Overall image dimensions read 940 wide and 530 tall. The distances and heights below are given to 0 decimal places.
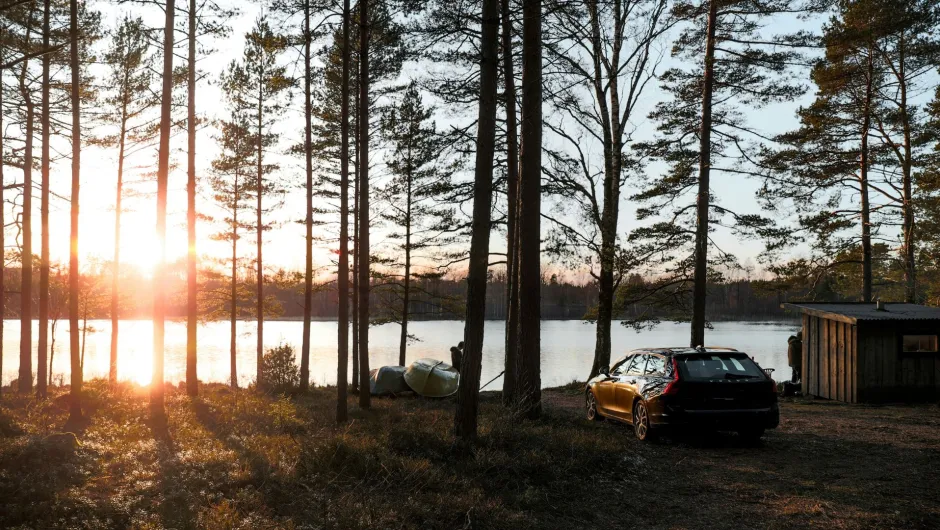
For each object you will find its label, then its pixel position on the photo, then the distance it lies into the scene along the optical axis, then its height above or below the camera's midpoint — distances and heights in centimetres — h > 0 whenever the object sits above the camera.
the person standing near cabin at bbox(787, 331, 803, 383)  1908 -210
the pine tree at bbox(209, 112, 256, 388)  2406 +376
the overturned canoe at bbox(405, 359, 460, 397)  1795 -281
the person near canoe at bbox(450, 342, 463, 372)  2055 -244
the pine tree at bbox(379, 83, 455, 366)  2362 +301
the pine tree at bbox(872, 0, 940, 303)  1711 +566
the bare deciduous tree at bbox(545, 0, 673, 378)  1316 +336
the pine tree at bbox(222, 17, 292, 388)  2333 +645
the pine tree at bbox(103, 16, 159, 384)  2225 +697
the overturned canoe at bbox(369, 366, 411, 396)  1844 -295
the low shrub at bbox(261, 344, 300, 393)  1878 -269
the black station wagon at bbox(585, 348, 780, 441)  974 -170
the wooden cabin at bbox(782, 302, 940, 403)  1574 -180
